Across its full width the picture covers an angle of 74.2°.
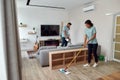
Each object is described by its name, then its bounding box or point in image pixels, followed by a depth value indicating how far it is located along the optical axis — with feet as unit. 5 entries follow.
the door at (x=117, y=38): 9.62
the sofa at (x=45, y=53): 8.23
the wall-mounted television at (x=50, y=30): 15.80
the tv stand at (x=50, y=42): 15.97
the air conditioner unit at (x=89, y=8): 11.61
